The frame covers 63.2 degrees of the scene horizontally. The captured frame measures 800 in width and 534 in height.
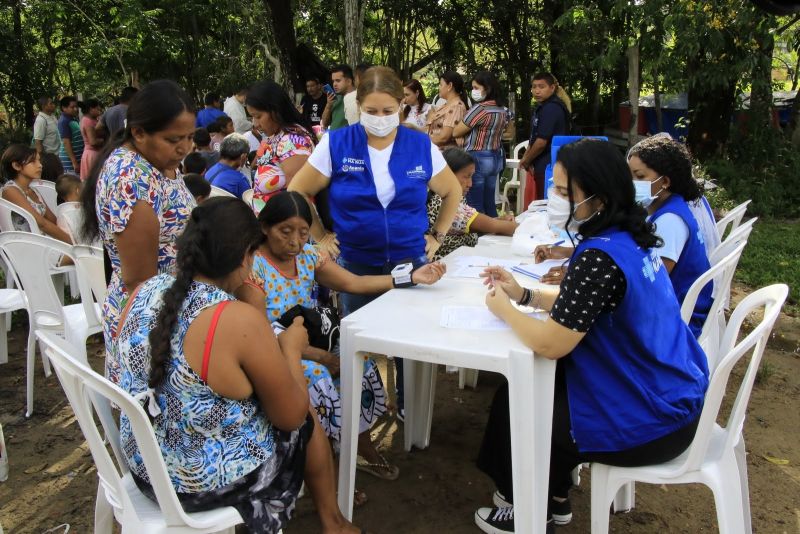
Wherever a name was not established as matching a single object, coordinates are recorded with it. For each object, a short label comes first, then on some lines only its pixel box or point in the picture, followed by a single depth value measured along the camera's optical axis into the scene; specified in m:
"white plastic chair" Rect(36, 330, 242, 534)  1.57
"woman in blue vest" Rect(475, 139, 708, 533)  1.83
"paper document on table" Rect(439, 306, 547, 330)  2.18
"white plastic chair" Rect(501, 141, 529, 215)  7.34
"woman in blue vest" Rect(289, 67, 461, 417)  2.73
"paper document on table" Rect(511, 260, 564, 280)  2.79
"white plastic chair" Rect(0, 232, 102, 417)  3.27
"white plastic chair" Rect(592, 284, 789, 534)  1.86
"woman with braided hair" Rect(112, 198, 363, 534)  1.61
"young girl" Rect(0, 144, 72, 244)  4.27
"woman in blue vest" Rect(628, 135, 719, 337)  2.66
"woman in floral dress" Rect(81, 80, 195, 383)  1.99
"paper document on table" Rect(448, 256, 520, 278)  2.82
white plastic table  1.95
